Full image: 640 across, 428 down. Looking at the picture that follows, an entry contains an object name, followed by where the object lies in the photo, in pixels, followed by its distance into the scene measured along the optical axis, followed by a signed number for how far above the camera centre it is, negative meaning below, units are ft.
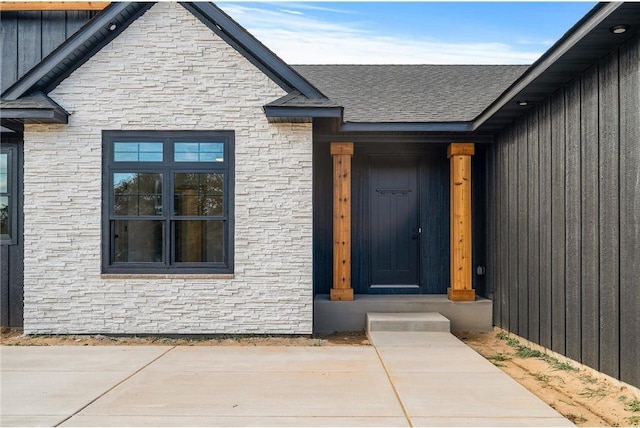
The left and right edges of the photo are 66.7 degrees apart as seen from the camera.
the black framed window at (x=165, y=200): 20.89 +0.81
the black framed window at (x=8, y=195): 22.65 +1.05
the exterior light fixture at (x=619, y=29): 12.53 +4.99
